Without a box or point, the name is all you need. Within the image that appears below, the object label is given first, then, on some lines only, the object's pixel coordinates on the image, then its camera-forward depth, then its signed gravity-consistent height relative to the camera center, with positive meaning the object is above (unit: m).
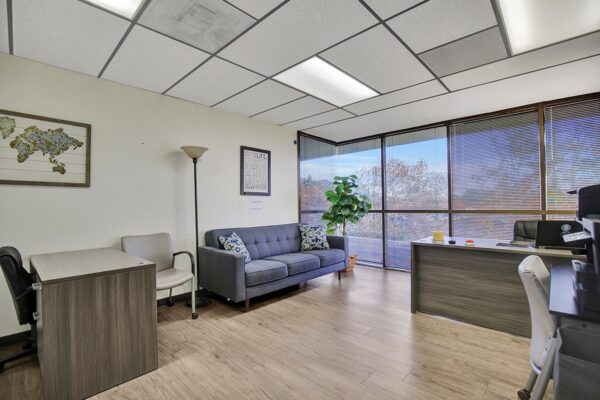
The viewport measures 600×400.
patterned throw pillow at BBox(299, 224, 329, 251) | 4.36 -0.56
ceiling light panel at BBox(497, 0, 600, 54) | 1.84 +1.32
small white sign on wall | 4.21 -0.01
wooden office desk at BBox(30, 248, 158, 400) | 1.66 -0.78
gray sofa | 3.03 -0.75
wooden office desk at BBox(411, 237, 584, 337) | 2.45 -0.80
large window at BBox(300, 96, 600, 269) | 3.53 +0.45
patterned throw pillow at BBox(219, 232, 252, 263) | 3.38 -0.51
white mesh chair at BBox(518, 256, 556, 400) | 1.39 -0.60
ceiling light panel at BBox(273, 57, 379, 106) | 2.69 +1.33
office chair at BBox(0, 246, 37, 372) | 1.82 -0.57
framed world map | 2.36 +0.51
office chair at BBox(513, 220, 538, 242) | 3.06 -0.34
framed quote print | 4.10 +0.50
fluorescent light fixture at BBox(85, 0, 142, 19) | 1.79 +1.33
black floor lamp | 3.17 +0.28
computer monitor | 2.30 -0.27
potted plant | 4.86 -0.04
